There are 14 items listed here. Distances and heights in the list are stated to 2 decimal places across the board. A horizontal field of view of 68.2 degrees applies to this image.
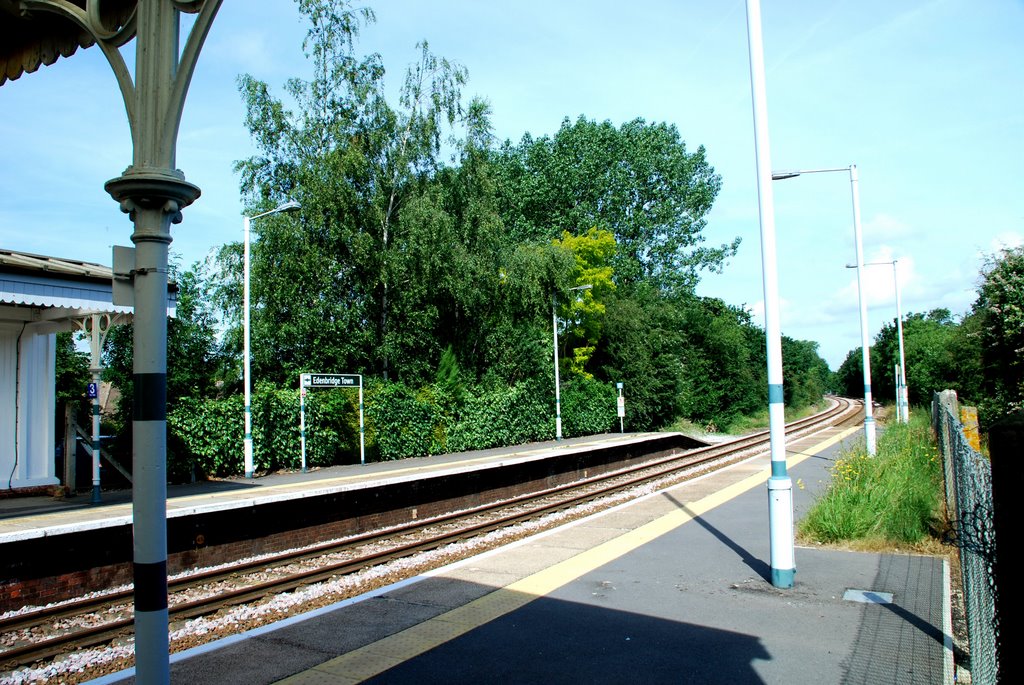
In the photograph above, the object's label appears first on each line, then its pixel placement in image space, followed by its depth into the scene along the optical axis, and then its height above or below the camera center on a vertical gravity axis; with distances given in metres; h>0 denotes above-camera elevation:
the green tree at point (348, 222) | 26.48 +5.83
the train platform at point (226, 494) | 10.15 -2.06
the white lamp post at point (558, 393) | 30.81 -0.70
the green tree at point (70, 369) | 33.72 +1.01
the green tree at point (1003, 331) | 15.87 +0.69
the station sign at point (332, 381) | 21.02 +0.07
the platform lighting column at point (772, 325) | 7.37 +0.45
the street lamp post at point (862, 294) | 17.47 +1.88
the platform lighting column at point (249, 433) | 19.14 -1.21
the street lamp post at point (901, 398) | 29.48 -1.35
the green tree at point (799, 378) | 70.17 -0.94
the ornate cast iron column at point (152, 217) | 3.47 +0.83
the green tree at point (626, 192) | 49.62 +12.24
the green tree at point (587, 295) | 38.50 +4.15
